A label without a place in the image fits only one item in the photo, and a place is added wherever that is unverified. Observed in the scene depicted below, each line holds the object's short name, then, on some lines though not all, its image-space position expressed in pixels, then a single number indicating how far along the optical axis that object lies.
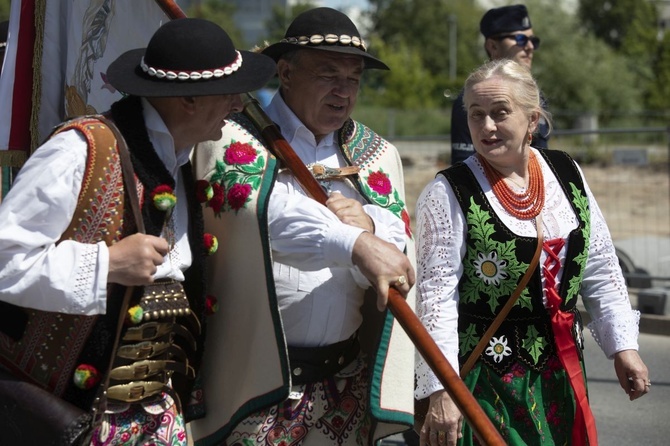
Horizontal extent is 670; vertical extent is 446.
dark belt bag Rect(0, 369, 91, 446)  2.57
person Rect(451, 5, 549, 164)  5.99
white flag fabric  3.54
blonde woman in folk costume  3.49
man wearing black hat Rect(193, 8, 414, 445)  3.03
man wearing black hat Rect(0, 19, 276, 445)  2.52
